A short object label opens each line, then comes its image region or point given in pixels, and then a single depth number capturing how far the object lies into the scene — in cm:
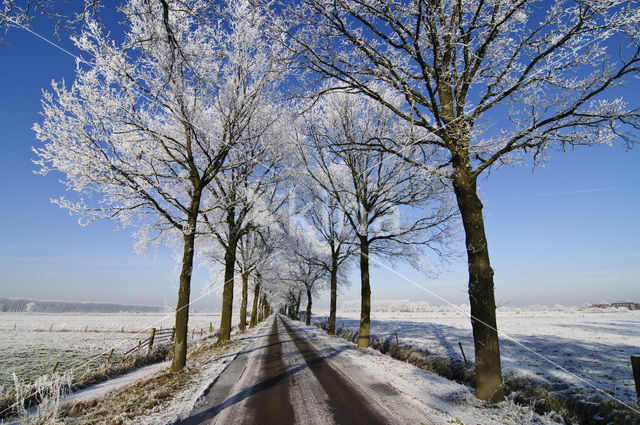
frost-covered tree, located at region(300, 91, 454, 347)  1194
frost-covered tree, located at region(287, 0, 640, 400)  464
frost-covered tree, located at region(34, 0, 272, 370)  754
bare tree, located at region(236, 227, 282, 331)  1912
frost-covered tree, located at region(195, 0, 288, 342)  996
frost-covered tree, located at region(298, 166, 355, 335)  1550
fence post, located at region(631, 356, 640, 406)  513
